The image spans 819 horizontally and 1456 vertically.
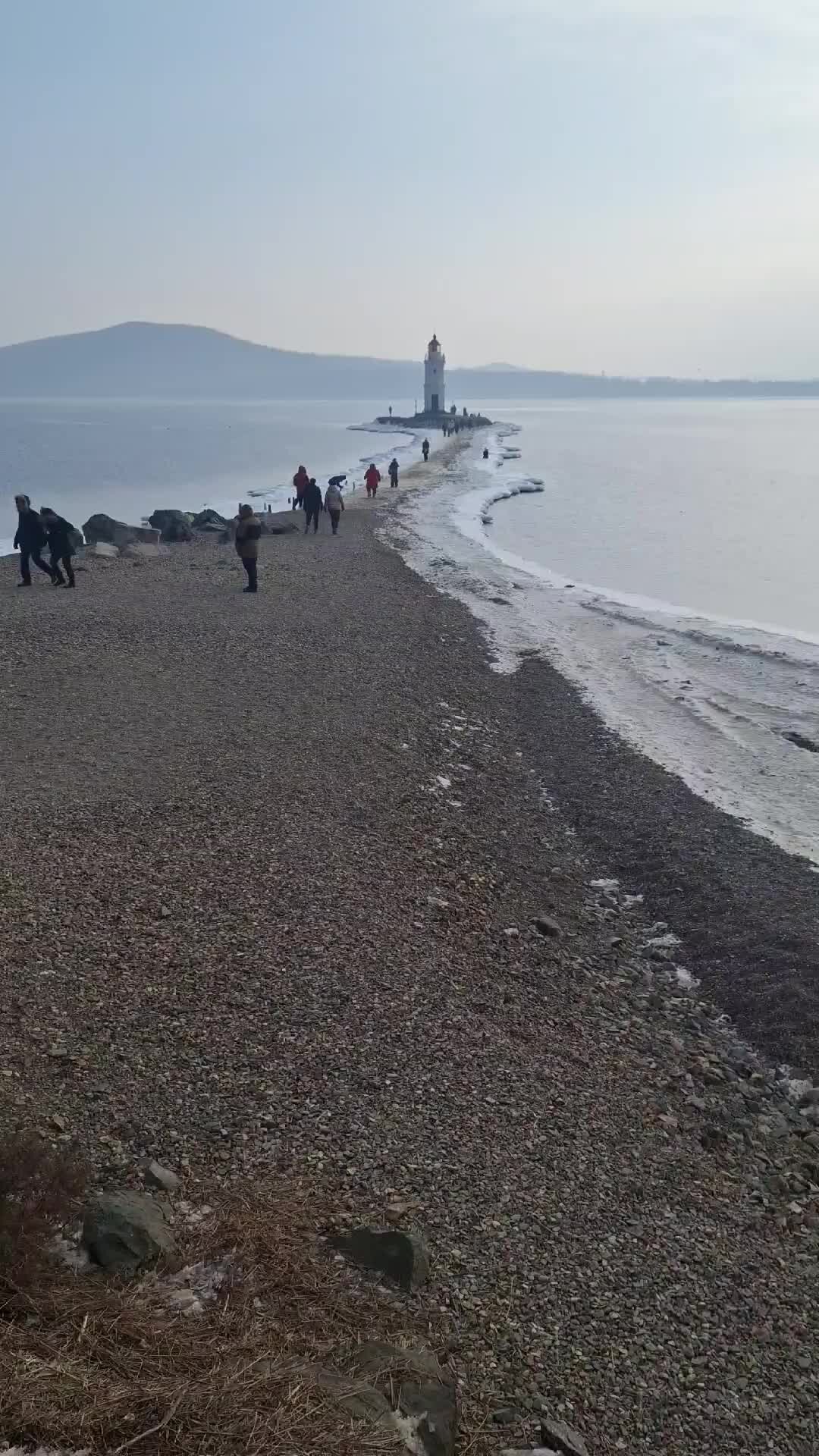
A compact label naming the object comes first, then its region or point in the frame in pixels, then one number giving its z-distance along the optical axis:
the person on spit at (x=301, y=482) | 26.95
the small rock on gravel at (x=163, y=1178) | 4.01
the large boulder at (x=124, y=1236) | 3.46
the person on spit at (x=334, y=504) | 25.75
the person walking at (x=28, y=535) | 15.77
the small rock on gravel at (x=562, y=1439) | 3.25
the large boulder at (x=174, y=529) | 24.86
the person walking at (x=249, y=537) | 16.12
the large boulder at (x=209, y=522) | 27.41
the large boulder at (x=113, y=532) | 23.47
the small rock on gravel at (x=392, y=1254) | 3.71
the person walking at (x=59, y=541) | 15.95
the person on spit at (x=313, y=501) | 25.20
